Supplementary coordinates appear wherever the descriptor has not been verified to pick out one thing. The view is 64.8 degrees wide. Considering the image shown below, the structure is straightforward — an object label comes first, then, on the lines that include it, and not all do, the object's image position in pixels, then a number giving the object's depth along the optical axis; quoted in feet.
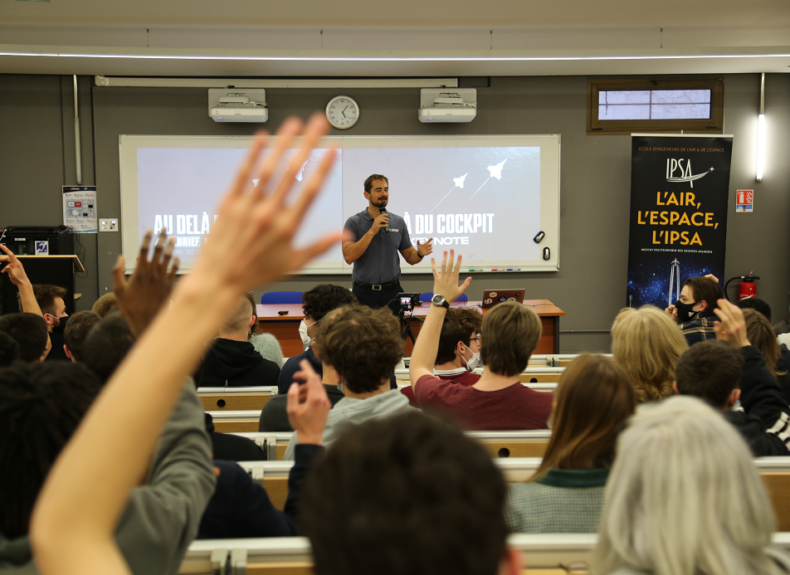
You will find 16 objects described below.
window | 23.03
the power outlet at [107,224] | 22.89
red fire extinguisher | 23.13
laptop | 16.80
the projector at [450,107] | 22.07
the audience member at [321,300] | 10.55
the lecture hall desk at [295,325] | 16.55
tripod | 13.89
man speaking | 15.97
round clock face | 22.89
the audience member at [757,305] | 12.49
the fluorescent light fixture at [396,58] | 19.43
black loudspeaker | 20.75
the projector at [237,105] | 21.86
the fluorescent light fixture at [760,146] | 23.27
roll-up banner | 22.53
